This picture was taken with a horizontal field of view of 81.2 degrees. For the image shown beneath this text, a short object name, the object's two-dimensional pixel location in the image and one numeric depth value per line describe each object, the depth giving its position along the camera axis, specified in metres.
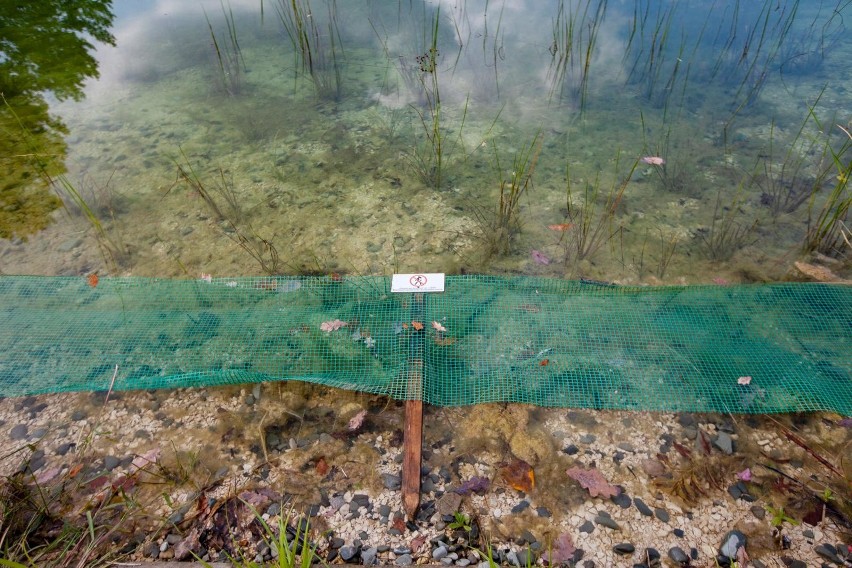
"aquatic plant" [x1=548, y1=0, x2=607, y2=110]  3.80
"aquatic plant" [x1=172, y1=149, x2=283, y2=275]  2.68
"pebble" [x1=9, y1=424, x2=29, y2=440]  1.97
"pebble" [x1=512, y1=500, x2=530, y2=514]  1.73
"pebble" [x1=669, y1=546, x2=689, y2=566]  1.58
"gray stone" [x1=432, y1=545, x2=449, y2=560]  1.61
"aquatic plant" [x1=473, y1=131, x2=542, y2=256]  2.67
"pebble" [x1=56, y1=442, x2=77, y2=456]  1.92
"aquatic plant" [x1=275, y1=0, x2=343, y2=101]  3.84
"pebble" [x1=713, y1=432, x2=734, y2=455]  1.85
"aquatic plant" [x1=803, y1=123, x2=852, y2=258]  2.42
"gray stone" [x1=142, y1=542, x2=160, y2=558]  1.63
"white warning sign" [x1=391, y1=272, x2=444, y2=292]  2.30
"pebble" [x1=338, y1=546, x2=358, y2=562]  1.62
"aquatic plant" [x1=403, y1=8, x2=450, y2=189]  3.10
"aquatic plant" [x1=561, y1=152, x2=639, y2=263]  2.63
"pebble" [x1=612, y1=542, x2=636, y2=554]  1.61
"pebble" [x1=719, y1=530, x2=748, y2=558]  1.59
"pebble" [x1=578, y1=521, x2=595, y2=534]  1.67
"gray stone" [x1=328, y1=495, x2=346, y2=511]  1.75
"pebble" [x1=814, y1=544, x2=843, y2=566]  1.56
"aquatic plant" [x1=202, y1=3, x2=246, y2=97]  3.90
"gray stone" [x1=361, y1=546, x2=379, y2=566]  1.60
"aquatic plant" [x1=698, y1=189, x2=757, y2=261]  2.60
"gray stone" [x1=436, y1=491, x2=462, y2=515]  1.73
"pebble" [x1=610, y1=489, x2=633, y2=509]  1.73
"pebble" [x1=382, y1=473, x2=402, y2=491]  1.80
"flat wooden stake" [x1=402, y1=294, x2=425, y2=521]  1.74
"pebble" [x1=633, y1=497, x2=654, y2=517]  1.70
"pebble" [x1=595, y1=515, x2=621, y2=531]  1.67
